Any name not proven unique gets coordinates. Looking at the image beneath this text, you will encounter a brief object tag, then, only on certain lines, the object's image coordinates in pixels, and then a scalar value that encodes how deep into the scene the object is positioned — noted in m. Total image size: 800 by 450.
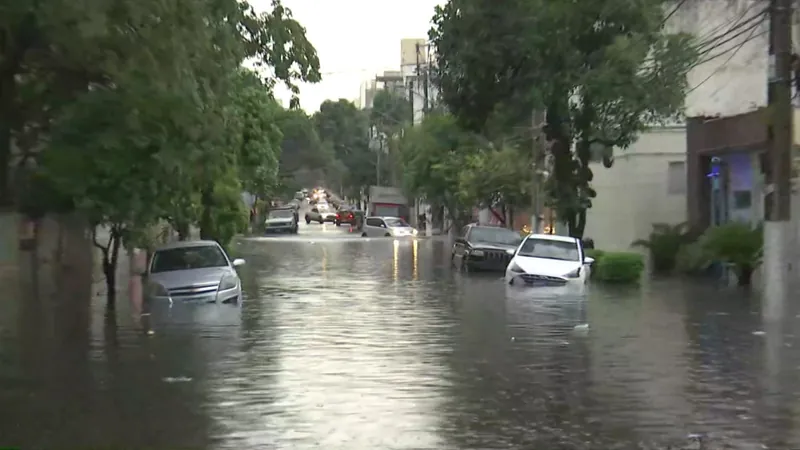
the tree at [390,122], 102.38
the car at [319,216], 126.81
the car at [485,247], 36.81
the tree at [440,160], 61.59
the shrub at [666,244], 35.41
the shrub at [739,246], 29.25
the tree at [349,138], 125.12
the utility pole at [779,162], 19.81
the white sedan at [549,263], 28.34
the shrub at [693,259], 31.29
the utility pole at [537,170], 39.28
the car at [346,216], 105.11
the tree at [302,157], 102.65
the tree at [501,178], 50.66
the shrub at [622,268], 31.20
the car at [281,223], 84.25
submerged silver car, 22.95
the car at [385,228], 73.06
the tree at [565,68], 29.73
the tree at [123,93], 14.65
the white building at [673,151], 33.91
